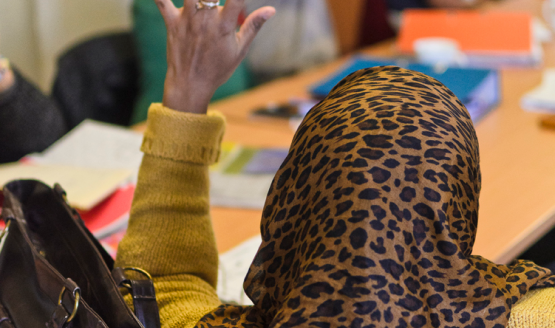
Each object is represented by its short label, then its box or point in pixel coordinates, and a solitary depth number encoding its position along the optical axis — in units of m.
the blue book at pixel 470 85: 2.68
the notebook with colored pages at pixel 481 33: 3.47
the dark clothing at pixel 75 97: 2.63
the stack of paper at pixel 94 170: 2.33
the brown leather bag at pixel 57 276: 1.92
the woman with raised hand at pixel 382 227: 1.79
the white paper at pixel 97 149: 2.51
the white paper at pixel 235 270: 2.20
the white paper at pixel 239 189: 2.41
